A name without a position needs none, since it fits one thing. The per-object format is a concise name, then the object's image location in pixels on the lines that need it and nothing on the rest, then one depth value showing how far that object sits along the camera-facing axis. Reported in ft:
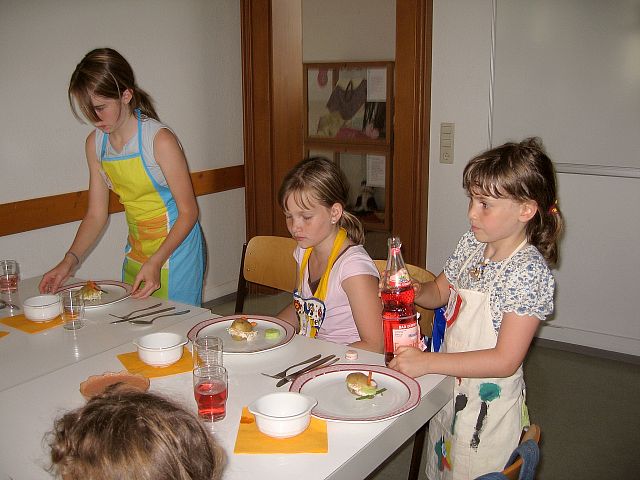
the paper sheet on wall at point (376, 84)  18.83
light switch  12.57
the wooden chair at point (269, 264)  8.30
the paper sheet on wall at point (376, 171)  19.76
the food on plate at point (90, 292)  7.09
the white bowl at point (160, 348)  5.56
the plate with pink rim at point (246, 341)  5.86
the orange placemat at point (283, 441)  4.31
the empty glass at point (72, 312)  6.37
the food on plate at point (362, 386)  4.97
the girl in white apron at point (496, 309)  5.18
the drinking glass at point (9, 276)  7.29
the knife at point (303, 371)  5.22
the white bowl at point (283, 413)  4.41
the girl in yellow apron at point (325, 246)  6.72
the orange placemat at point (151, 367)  5.50
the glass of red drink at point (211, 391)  4.72
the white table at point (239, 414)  4.17
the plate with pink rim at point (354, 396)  4.67
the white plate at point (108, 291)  7.02
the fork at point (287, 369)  5.34
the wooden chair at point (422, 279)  7.20
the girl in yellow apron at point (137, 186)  7.43
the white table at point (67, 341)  5.64
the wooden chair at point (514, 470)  3.59
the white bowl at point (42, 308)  6.59
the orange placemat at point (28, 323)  6.45
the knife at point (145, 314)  6.60
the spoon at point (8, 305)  7.08
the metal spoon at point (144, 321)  6.53
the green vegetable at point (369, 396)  4.94
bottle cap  5.59
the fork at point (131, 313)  6.70
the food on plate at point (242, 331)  6.07
